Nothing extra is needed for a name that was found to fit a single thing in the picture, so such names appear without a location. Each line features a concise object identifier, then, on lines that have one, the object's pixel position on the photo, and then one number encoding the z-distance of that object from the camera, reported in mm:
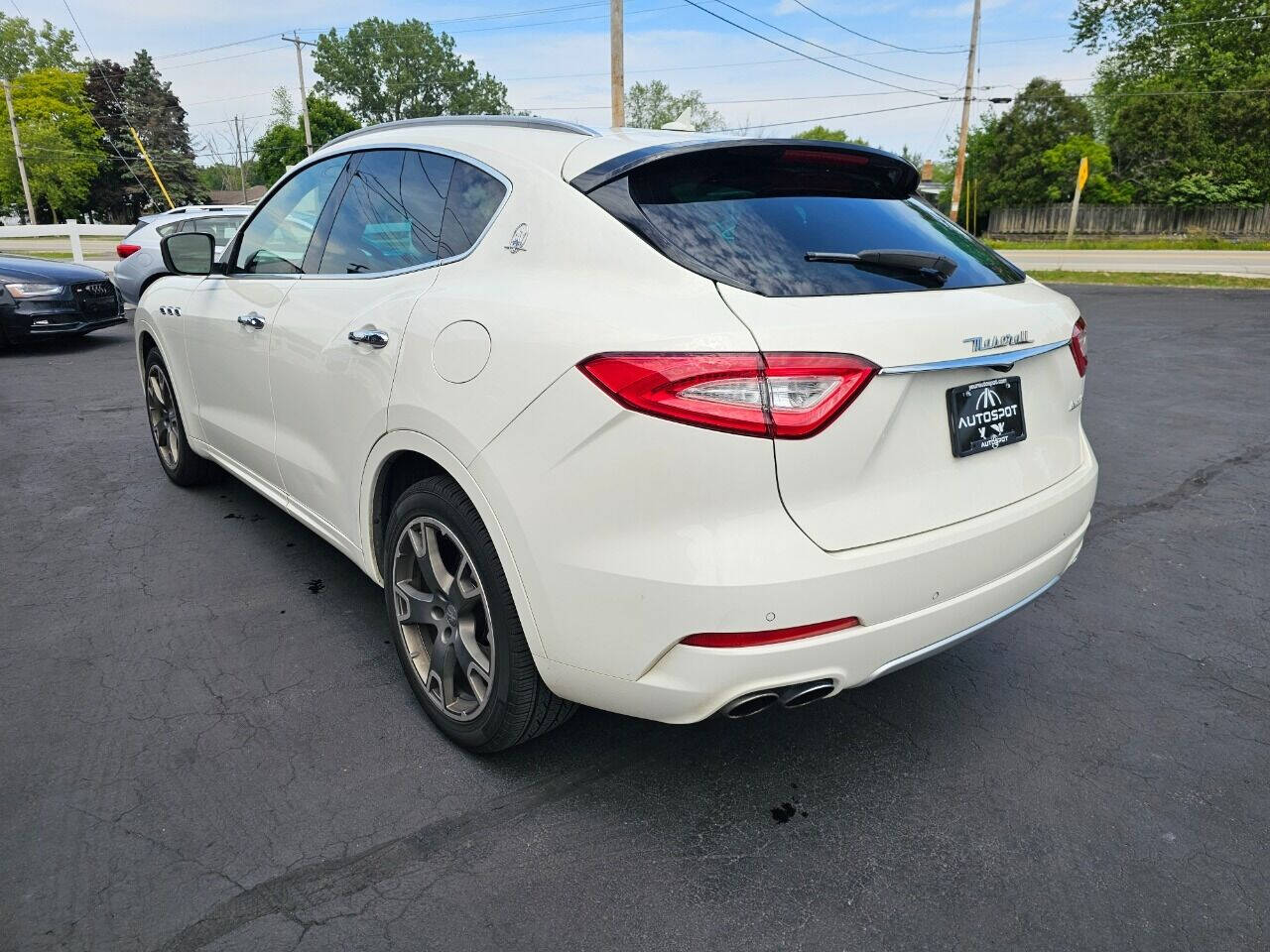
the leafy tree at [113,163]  70562
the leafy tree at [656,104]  83250
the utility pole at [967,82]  33000
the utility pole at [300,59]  55500
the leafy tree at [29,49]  75250
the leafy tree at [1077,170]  47344
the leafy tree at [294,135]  82562
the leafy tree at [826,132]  81062
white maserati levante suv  1847
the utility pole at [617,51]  19906
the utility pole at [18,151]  48875
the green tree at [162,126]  70750
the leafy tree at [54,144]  64938
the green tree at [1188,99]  43812
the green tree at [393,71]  93938
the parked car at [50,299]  9805
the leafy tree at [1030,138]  50781
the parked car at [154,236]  11273
